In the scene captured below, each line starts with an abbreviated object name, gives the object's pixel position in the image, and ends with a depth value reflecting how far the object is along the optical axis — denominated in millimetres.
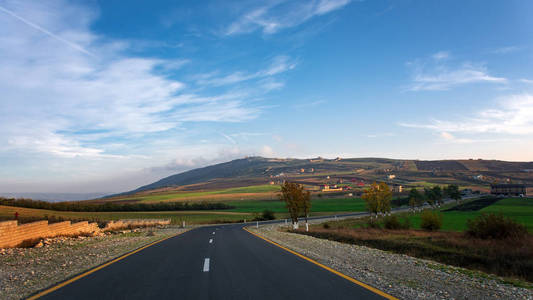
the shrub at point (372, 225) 48156
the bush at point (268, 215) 76062
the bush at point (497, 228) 27156
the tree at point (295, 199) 49688
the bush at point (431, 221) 43562
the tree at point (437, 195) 111562
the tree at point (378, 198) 71000
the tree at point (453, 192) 113688
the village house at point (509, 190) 157000
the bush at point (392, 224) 44969
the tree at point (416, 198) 100162
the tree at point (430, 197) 109931
